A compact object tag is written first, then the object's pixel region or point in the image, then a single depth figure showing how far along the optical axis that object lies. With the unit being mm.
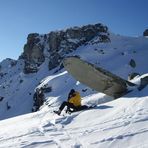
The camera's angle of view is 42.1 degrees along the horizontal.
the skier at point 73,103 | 10419
